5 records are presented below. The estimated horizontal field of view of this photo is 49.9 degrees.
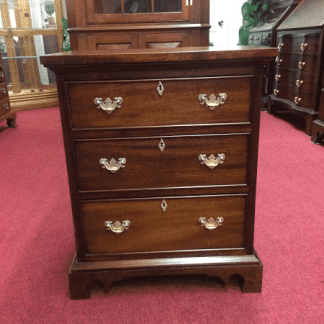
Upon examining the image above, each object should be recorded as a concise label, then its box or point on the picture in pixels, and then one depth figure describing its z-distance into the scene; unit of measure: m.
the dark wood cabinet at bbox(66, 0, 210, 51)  2.19
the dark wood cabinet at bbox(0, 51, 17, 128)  3.52
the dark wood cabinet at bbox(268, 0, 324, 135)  2.96
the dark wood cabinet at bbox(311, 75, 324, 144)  2.86
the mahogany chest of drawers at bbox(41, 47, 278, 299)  1.04
